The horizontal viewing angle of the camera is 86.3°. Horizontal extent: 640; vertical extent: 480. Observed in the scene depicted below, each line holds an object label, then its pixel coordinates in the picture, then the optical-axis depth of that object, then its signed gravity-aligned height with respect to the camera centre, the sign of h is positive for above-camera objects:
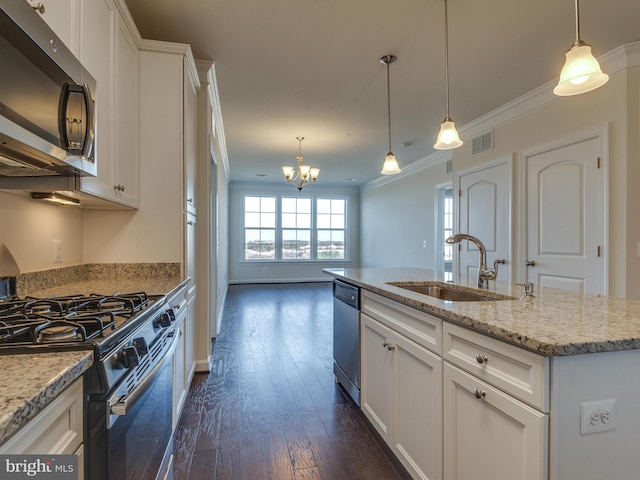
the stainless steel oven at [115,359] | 0.85 -0.36
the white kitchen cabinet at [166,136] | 2.19 +0.69
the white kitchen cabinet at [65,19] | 1.19 +0.83
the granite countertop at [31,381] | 0.56 -0.27
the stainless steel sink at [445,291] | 1.84 -0.28
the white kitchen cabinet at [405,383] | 1.37 -0.66
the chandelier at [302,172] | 4.67 +0.99
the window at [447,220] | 5.81 +0.42
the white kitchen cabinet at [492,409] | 0.91 -0.51
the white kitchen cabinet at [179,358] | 1.87 -0.68
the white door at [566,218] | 2.86 +0.25
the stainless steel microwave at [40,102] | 0.93 +0.44
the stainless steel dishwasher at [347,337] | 2.23 -0.67
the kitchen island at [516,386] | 0.89 -0.44
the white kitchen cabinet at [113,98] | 1.54 +0.77
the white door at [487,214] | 3.78 +0.37
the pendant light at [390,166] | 2.85 +0.65
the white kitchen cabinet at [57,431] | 0.61 -0.38
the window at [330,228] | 9.14 +0.42
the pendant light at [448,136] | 2.19 +0.70
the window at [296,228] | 8.88 +0.40
